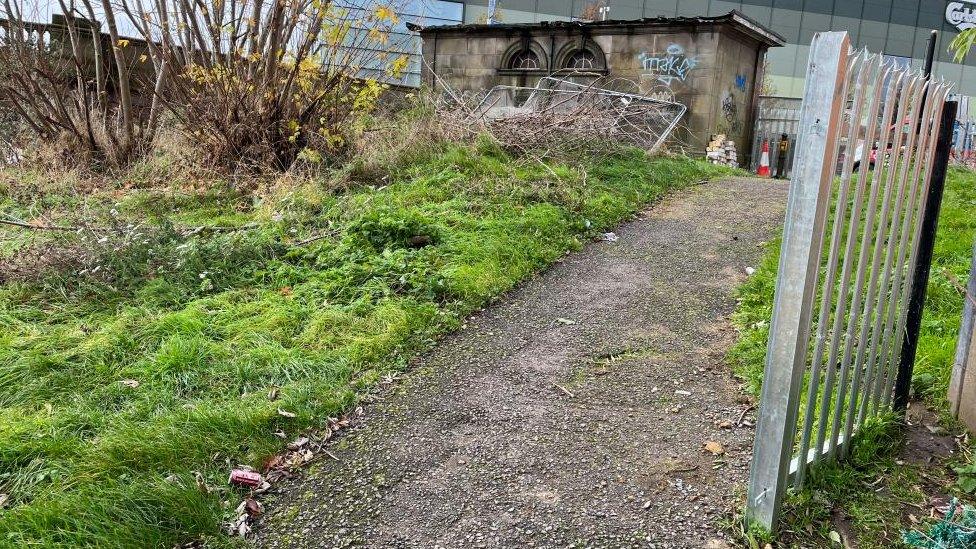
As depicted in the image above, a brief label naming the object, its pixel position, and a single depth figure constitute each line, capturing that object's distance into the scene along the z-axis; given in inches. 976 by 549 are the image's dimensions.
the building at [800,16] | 1537.9
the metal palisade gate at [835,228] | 86.8
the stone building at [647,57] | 586.9
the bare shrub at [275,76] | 352.8
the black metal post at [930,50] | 463.1
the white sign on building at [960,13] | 1537.9
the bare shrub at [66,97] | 400.5
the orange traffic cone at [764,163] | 648.4
